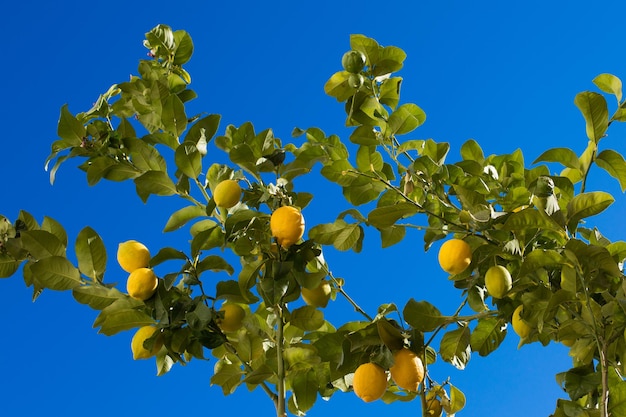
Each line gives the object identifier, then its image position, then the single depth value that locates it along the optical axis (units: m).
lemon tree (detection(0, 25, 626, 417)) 2.94
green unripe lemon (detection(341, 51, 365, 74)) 3.18
